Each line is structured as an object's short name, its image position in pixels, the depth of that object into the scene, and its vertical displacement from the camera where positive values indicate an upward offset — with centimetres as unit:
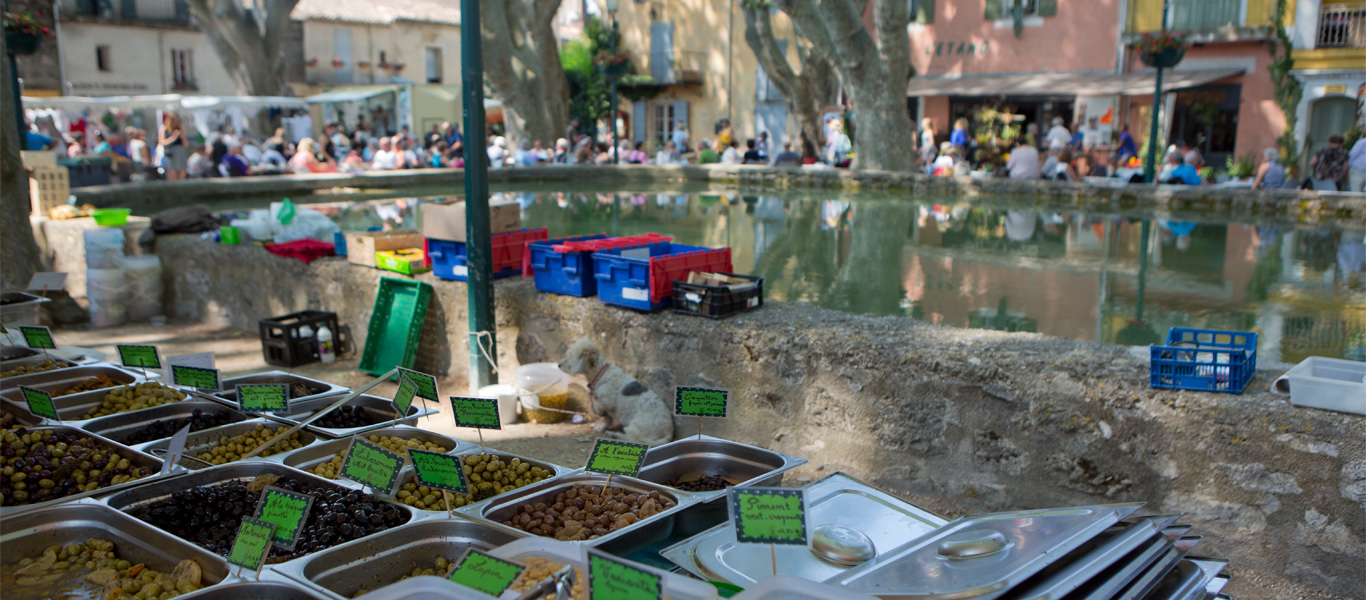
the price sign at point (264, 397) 338 -84
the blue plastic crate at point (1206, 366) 347 -72
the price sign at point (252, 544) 217 -88
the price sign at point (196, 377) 375 -85
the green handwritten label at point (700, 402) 311 -77
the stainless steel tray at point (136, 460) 288 -97
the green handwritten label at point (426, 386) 331 -78
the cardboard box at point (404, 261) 628 -65
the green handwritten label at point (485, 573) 199 -87
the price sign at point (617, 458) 279 -86
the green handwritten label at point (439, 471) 253 -82
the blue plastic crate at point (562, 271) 546 -62
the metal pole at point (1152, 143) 1305 +38
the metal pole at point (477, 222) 513 -33
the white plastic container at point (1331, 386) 321 -74
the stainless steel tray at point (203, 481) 277 -98
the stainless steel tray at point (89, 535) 251 -102
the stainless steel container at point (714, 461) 315 -99
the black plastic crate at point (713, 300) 490 -70
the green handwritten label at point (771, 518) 208 -76
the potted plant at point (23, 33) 996 +132
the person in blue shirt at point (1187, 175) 1409 -6
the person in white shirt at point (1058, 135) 1725 +62
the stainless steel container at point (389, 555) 233 -100
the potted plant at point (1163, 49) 1360 +174
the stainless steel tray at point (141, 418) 355 -99
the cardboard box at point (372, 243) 653 -55
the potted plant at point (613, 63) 1922 +207
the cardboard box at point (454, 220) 582 -35
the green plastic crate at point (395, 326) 611 -106
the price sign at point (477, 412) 310 -81
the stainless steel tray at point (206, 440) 329 -100
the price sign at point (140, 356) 395 -80
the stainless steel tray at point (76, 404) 376 -99
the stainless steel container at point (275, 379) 398 -97
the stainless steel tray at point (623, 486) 251 -97
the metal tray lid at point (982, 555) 191 -81
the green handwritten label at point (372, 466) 254 -82
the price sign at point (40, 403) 346 -89
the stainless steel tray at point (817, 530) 232 -97
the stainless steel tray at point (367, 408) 348 -99
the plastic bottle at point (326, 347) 657 -126
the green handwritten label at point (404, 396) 338 -82
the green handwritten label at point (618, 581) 172 -76
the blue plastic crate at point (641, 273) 508 -58
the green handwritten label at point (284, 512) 214 -80
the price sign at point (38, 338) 445 -83
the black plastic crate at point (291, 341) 641 -121
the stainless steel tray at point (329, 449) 318 -98
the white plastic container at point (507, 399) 538 -132
